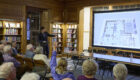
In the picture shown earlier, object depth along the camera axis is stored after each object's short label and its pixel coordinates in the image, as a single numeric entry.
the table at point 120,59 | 5.17
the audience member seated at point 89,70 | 2.70
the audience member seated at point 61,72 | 3.01
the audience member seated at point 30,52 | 5.43
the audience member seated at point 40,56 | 4.54
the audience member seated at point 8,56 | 4.32
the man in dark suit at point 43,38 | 9.13
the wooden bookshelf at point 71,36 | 11.43
